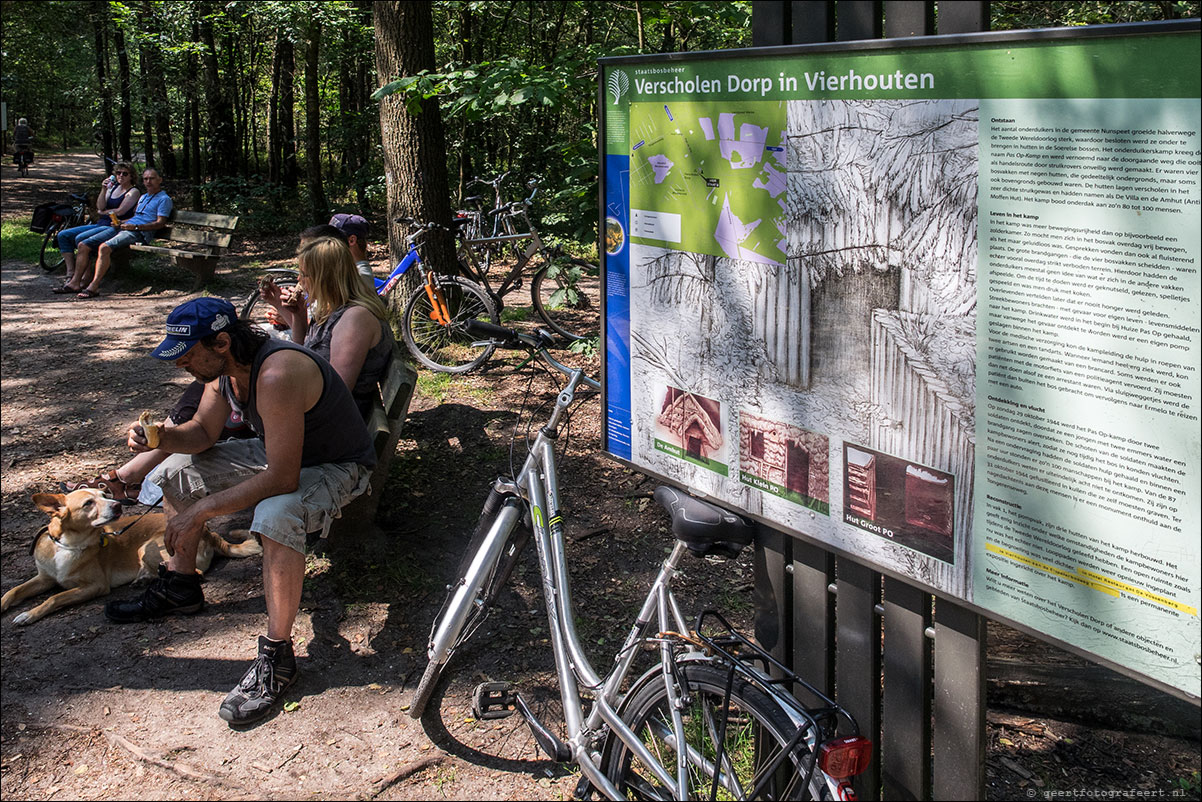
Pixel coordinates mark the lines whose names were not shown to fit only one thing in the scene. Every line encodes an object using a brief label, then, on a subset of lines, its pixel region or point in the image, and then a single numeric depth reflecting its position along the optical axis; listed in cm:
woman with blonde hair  474
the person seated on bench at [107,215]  1166
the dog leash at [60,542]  457
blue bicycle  800
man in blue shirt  1148
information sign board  173
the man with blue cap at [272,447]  378
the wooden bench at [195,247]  1145
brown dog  456
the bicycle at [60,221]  1322
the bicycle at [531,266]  783
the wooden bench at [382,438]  477
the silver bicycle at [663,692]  231
